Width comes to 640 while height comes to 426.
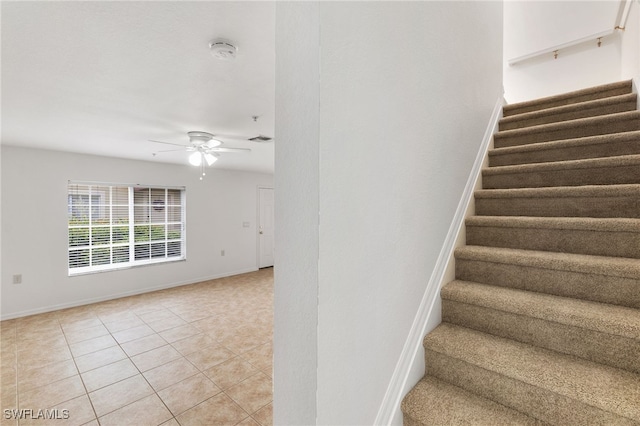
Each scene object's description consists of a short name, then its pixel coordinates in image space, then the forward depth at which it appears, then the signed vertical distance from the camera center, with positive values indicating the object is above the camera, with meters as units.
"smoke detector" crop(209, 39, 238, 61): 1.59 +0.91
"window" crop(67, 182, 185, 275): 4.70 -0.27
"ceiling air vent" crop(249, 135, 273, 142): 3.61 +0.91
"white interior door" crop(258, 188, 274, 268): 7.32 -0.45
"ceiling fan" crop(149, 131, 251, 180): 3.37 +0.79
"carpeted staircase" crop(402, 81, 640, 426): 1.01 -0.38
